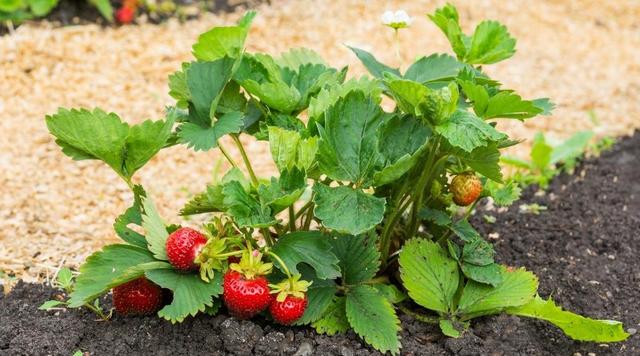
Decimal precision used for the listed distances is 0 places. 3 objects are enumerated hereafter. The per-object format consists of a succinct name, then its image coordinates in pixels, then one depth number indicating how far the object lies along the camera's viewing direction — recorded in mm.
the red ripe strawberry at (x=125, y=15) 2043
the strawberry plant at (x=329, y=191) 1199
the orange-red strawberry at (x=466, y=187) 1282
